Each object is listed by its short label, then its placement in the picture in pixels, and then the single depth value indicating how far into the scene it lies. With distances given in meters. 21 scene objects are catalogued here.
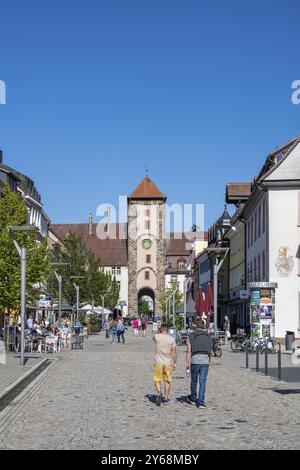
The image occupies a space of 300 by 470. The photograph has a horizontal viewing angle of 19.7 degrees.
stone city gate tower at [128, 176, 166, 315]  151.75
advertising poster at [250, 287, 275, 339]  38.28
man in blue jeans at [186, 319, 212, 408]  16.34
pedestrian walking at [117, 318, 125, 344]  57.62
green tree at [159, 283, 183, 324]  113.31
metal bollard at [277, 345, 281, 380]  22.94
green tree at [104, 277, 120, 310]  113.44
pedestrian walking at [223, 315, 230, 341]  51.56
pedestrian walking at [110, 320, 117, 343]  57.63
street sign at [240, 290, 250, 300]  41.37
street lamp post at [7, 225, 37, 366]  29.48
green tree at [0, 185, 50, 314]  40.28
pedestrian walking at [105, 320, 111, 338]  71.12
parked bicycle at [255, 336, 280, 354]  35.61
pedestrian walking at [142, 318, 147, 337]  87.29
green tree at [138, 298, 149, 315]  161.57
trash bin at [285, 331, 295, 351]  42.12
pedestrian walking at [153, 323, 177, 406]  16.88
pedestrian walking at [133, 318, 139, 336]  78.09
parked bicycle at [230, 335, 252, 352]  41.31
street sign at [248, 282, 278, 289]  38.19
